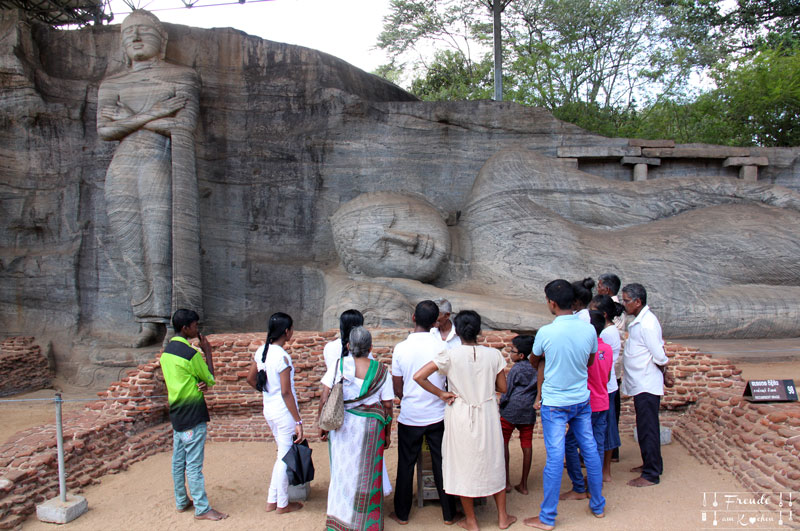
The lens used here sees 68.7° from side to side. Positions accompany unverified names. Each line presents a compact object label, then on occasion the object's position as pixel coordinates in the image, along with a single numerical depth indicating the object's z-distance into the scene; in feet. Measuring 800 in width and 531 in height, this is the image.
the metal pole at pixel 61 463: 12.43
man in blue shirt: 11.04
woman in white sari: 10.74
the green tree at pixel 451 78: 65.92
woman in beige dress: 10.75
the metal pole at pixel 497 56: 45.39
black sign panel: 14.32
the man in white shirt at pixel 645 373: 12.91
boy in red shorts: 12.63
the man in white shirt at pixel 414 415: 11.60
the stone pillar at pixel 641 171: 26.81
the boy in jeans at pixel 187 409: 12.07
